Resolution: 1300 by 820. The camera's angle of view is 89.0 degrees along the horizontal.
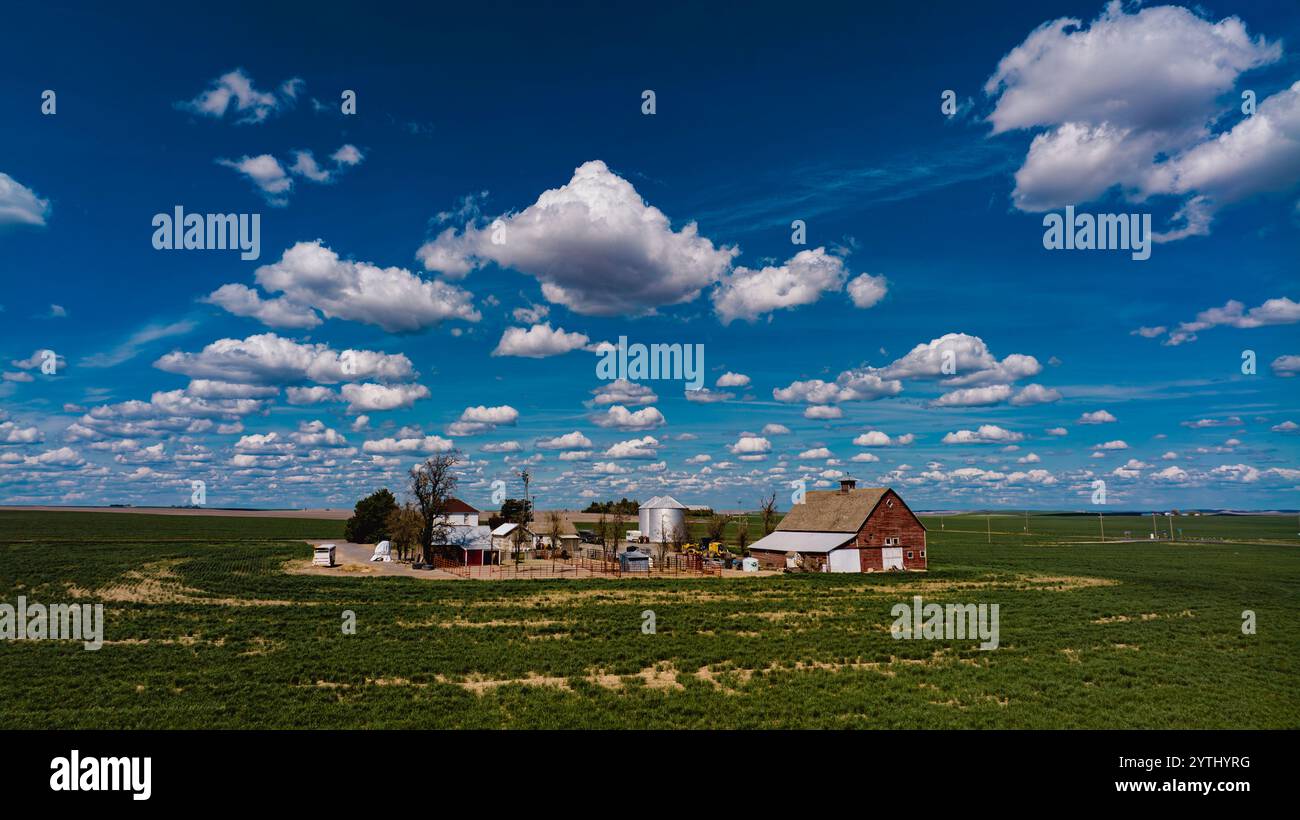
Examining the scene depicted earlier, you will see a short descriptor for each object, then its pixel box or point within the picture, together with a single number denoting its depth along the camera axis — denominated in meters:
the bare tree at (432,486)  66.75
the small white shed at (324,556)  59.50
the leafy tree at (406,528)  67.06
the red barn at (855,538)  57.62
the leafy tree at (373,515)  94.06
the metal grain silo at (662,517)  80.75
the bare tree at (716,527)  81.56
